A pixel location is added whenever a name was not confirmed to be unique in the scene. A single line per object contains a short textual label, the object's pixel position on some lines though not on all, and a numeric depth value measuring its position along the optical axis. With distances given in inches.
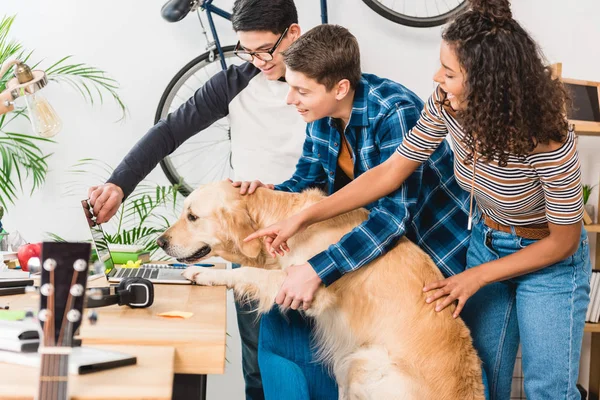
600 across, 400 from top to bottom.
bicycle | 122.7
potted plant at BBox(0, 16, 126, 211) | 121.7
